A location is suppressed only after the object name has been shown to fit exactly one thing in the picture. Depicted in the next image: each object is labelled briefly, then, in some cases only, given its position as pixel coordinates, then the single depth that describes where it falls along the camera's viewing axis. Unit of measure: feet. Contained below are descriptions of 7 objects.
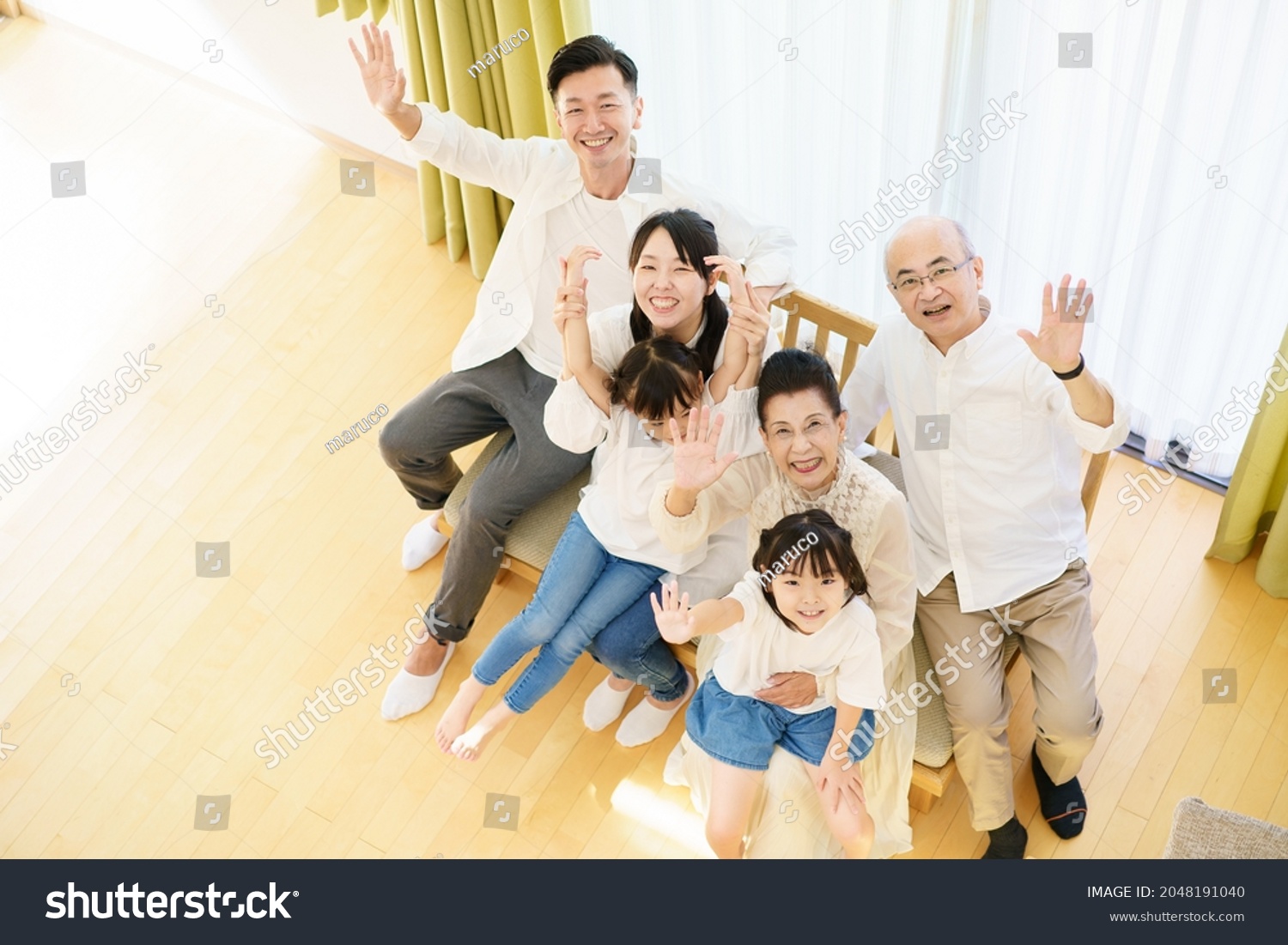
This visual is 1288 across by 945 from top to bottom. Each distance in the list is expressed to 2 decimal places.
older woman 7.23
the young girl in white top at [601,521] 7.55
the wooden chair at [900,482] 7.86
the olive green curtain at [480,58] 9.54
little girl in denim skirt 7.06
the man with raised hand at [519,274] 8.04
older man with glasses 7.68
